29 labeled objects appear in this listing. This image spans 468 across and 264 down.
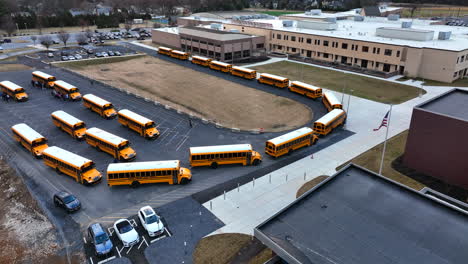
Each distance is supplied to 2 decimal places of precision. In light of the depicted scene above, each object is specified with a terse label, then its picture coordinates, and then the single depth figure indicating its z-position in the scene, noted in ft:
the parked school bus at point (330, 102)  171.22
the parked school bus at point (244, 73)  241.96
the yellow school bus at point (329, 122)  151.81
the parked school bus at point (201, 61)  279.69
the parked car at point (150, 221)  90.02
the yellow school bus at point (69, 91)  195.31
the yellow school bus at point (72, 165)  113.91
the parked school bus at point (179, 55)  305.12
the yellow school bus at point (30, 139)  132.46
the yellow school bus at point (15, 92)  194.29
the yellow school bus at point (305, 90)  200.54
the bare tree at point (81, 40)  376.31
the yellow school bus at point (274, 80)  221.66
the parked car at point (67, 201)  99.30
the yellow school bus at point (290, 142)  132.67
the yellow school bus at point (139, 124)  147.84
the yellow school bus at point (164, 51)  320.09
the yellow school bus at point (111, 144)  128.88
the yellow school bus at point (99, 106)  169.63
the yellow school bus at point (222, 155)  124.67
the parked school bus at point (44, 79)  217.03
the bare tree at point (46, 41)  339.16
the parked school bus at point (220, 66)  260.62
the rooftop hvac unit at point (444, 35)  272.72
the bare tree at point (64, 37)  356.79
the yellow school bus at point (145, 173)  111.55
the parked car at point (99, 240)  82.64
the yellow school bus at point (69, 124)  146.92
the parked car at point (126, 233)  86.63
